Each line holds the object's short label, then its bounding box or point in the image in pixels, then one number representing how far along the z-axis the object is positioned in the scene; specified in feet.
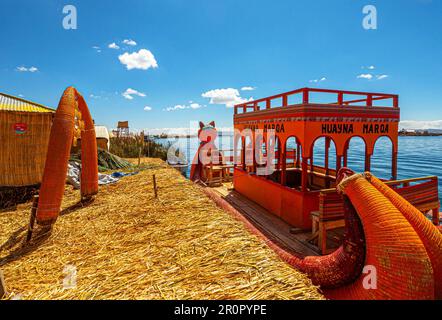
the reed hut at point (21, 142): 19.93
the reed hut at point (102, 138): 71.41
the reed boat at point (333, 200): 11.28
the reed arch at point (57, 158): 13.66
